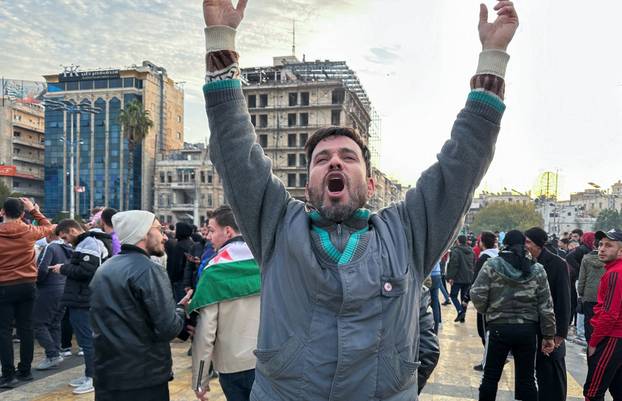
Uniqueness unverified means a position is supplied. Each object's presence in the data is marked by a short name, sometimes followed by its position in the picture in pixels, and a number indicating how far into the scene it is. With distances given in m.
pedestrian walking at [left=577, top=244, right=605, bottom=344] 7.34
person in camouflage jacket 4.97
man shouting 1.65
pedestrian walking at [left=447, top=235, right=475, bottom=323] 10.98
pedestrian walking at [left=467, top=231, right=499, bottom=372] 8.33
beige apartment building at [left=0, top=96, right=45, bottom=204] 76.12
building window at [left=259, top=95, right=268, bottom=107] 61.38
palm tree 54.09
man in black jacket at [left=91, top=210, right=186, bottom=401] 3.56
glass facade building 76.44
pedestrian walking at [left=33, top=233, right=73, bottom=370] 6.87
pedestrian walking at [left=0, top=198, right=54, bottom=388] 5.99
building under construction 59.34
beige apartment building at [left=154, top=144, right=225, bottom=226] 66.62
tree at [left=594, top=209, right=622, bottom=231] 84.75
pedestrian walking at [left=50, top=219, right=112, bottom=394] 5.84
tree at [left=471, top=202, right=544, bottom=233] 96.91
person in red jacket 4.71
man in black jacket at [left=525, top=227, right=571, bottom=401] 5.09
